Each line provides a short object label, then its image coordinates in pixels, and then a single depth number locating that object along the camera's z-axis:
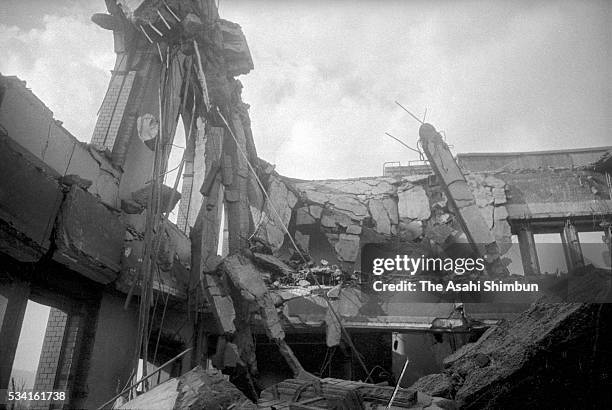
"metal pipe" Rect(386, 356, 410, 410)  3.20
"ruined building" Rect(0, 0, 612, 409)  3.66
